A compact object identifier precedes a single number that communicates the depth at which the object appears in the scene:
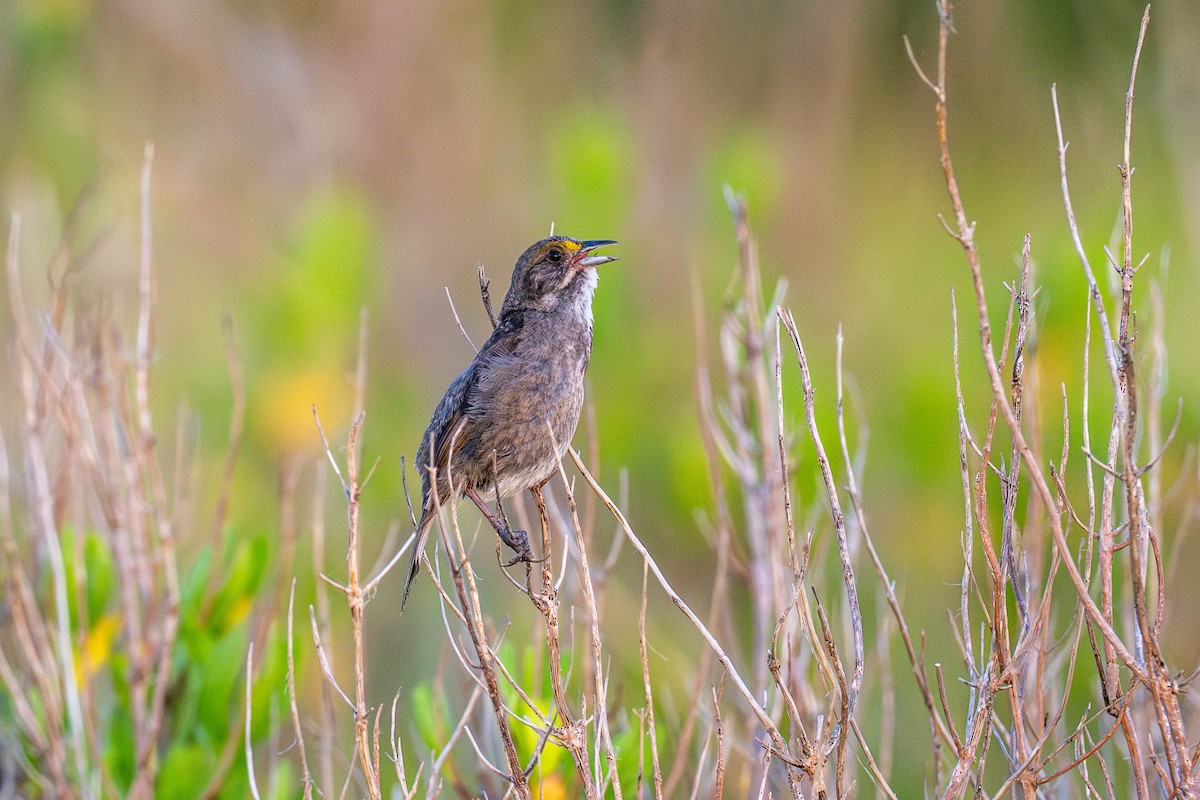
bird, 7.04
